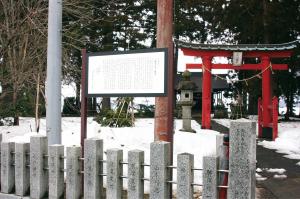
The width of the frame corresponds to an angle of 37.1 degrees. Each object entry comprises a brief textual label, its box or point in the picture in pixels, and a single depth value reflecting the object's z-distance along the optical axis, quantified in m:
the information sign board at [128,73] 6.31
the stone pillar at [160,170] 5.66
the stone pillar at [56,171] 6.73
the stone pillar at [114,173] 6.11
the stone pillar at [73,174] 6.57
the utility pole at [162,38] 7.72
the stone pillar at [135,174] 5.90
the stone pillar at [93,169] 6.32
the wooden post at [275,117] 16.52
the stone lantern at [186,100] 16.36
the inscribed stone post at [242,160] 5.08
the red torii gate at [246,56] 18.19
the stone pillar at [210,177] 5.31
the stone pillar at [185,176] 5.46
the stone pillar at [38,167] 6.94
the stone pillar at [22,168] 7.20
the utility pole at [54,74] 7.34
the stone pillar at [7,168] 7.45
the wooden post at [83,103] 7.13
